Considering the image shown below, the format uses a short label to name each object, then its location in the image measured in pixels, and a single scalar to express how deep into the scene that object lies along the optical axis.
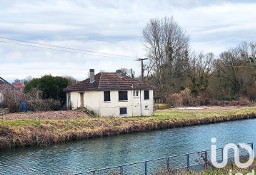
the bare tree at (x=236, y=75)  74.06
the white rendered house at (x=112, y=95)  46.28
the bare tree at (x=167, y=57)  70.56
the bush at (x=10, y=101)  44.72
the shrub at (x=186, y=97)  66.50
